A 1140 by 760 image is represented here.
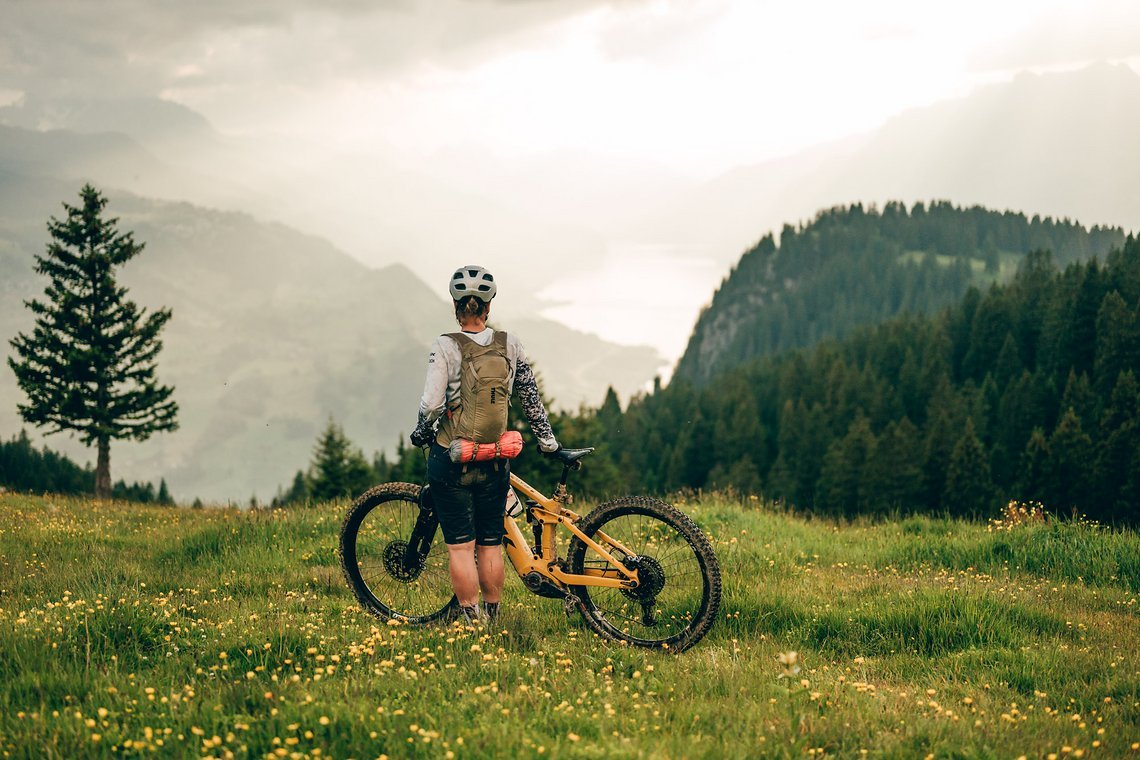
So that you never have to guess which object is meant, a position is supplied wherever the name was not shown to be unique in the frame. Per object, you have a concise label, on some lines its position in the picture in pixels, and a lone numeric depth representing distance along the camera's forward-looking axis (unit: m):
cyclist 6.73
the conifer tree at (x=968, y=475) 95.12
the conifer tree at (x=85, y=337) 42.31
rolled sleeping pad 6.70
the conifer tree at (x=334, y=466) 61.62
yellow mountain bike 6.93
